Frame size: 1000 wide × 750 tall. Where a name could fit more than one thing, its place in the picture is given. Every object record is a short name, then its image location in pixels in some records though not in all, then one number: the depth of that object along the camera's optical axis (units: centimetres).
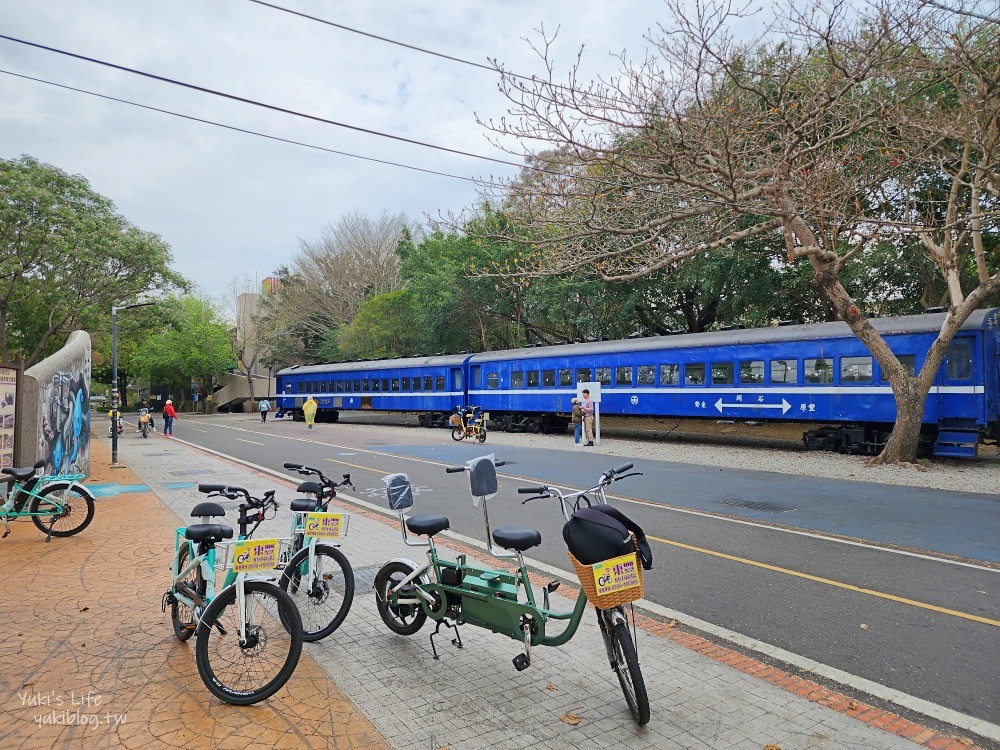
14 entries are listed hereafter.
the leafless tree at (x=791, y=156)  866
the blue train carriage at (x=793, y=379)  1535
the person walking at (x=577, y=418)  2144
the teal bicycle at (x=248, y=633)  396
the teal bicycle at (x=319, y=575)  496
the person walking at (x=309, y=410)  3198
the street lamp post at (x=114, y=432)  1683
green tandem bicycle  373
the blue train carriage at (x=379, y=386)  3109
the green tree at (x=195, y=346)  5275
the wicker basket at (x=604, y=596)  364
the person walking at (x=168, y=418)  2788
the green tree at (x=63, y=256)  2538
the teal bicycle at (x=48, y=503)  814
